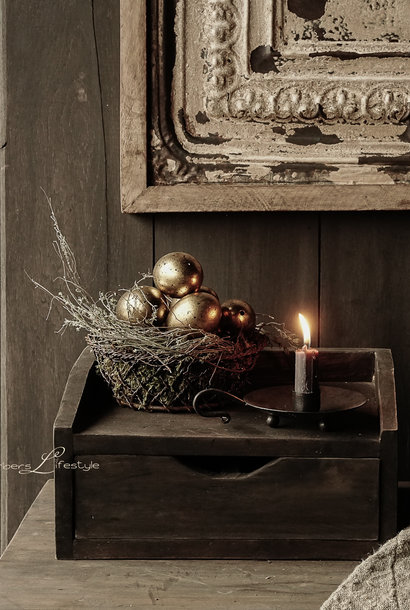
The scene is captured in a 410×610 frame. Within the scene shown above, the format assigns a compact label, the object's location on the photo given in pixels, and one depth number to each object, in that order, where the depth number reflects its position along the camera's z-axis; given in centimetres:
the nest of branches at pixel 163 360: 191
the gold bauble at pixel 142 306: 195
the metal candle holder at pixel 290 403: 189
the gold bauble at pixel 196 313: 194
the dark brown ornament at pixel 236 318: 199
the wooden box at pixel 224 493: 187
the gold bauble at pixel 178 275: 198
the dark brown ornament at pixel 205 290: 201
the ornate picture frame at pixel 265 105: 213
